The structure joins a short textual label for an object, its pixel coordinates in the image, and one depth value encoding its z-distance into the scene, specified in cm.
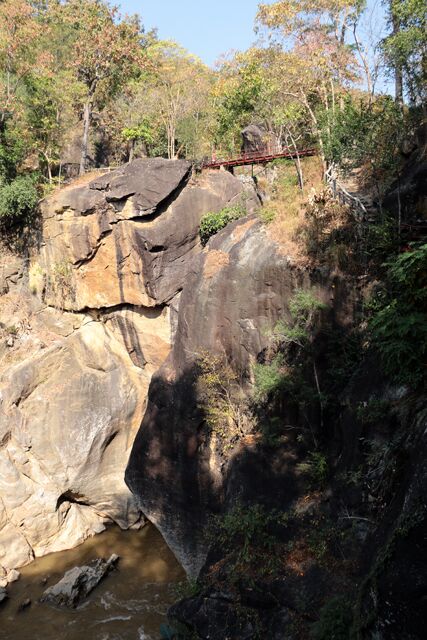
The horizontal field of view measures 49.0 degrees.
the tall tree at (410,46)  1402
